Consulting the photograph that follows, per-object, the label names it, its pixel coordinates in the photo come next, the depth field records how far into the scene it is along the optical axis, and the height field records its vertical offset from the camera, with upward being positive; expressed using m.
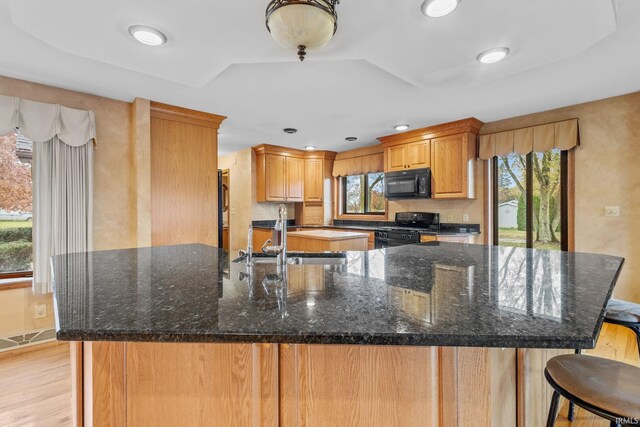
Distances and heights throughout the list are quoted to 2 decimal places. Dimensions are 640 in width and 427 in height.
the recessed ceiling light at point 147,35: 1.67 +0.99
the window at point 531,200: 3.53 +0.13
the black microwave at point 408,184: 4.20 +0.38
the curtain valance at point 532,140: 3.31 +0.82
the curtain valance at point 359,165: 5.26 +0.83
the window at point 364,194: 5.47 +0.32
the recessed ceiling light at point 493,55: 1.86 +0.97
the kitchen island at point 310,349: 0.67 -0.35
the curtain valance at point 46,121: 2.49 +0.78
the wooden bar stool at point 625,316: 1.50 -0.52
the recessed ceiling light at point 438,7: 1.42 +0.96
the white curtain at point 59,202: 2.63 +0.09
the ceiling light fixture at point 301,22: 1.27 +0.80
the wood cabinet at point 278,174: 5.38 +0.67
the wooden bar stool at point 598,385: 0.93 -0.58
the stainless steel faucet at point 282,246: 1.52 -0.17
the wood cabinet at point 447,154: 3.88 +0.75
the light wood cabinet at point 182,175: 3.21 +0.40
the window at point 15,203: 2.73 +0.08
